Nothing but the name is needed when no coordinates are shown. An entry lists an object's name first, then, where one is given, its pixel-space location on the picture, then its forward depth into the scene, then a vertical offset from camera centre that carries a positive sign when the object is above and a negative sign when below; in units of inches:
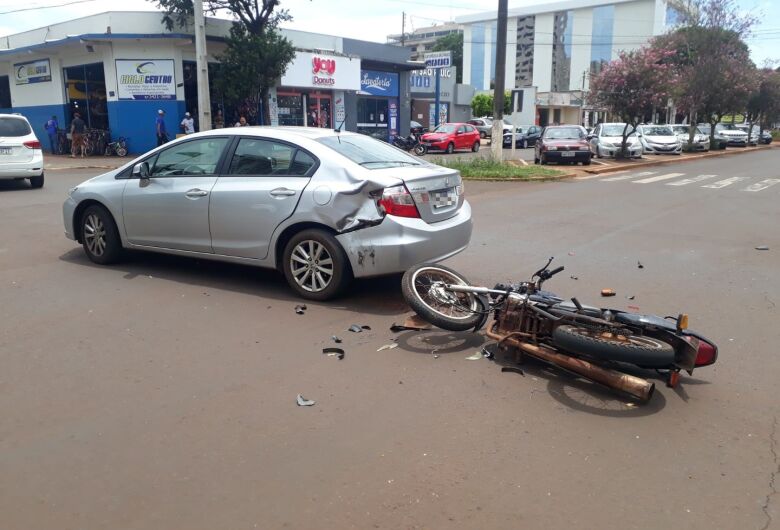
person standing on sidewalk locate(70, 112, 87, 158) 1037.2 -15.8
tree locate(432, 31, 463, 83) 3971.2 +460.6
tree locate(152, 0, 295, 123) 1056.8 +108.4
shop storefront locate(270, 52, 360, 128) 1189.7 +61.3
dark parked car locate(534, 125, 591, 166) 937.5 -31.8
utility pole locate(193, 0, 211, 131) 815.1 +63.2
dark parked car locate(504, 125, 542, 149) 1678.2 -32.4
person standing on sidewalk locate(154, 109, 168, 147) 1006.4 -7.8
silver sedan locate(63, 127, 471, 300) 233.9 -30.1
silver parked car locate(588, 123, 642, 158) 1099.9 -32.5
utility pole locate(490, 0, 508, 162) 787.4 +37.7
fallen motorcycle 163.6 -54.3
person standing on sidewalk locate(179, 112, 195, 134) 996.6 -1.9
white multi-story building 2935.5 +387.7
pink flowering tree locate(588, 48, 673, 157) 987.3 +55.6
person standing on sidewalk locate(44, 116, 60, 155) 1123.0 -12.2
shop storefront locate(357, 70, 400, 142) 1429.6 +39.3
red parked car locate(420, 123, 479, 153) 1322.6 -29.2
